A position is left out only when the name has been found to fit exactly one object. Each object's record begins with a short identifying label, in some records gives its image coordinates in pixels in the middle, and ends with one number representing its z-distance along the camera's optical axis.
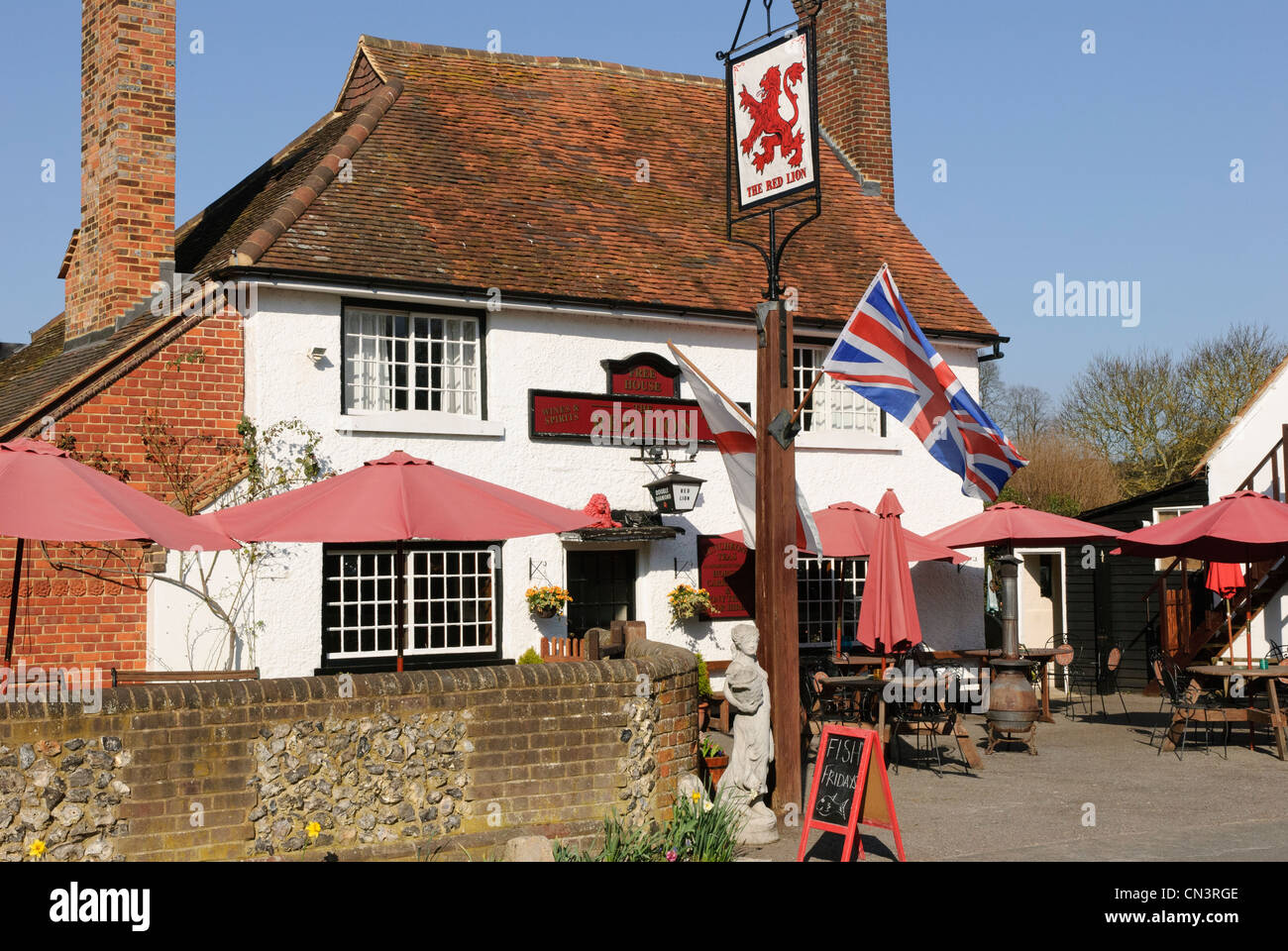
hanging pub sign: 10.68
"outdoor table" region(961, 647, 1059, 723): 16.94
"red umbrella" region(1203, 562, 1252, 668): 19.78
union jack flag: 11.63
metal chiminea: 14.62
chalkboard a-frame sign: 8.97
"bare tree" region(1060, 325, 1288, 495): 33.38
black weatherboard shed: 21.28
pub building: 14.44
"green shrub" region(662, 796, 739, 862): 8.79
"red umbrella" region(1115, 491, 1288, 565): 14.41
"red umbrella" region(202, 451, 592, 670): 10.48
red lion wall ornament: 16.02
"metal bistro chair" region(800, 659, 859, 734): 14.68
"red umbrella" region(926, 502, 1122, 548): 16.48
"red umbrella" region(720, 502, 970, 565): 16.30
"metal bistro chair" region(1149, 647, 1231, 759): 14.45
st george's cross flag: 11.23
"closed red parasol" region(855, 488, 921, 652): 14.13
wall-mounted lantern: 16.16
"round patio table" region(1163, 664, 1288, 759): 14.03
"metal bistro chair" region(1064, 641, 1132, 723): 19.20
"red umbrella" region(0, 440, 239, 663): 9.34
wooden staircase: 17.61
